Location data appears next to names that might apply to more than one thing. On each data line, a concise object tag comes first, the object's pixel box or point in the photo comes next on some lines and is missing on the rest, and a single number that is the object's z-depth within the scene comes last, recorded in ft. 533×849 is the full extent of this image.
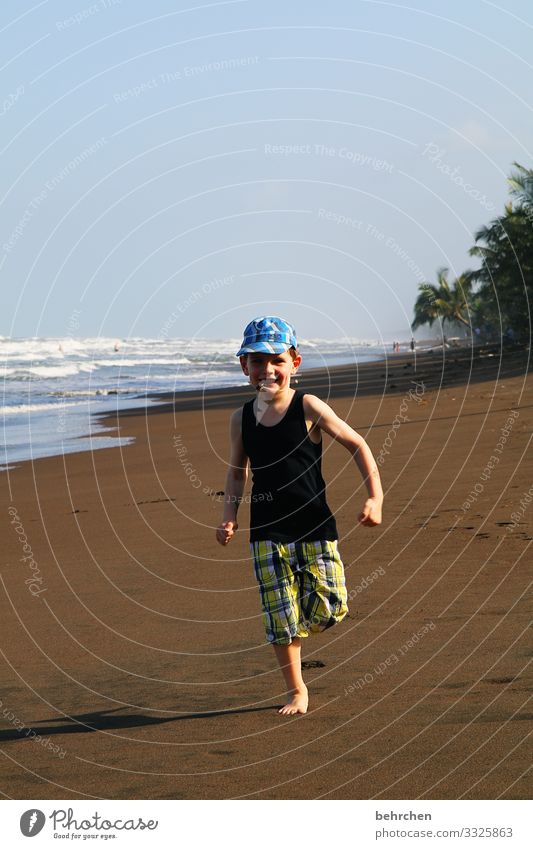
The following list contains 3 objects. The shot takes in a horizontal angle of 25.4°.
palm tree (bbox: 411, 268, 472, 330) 273.54
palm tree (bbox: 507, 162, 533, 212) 152.97
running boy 19.43
